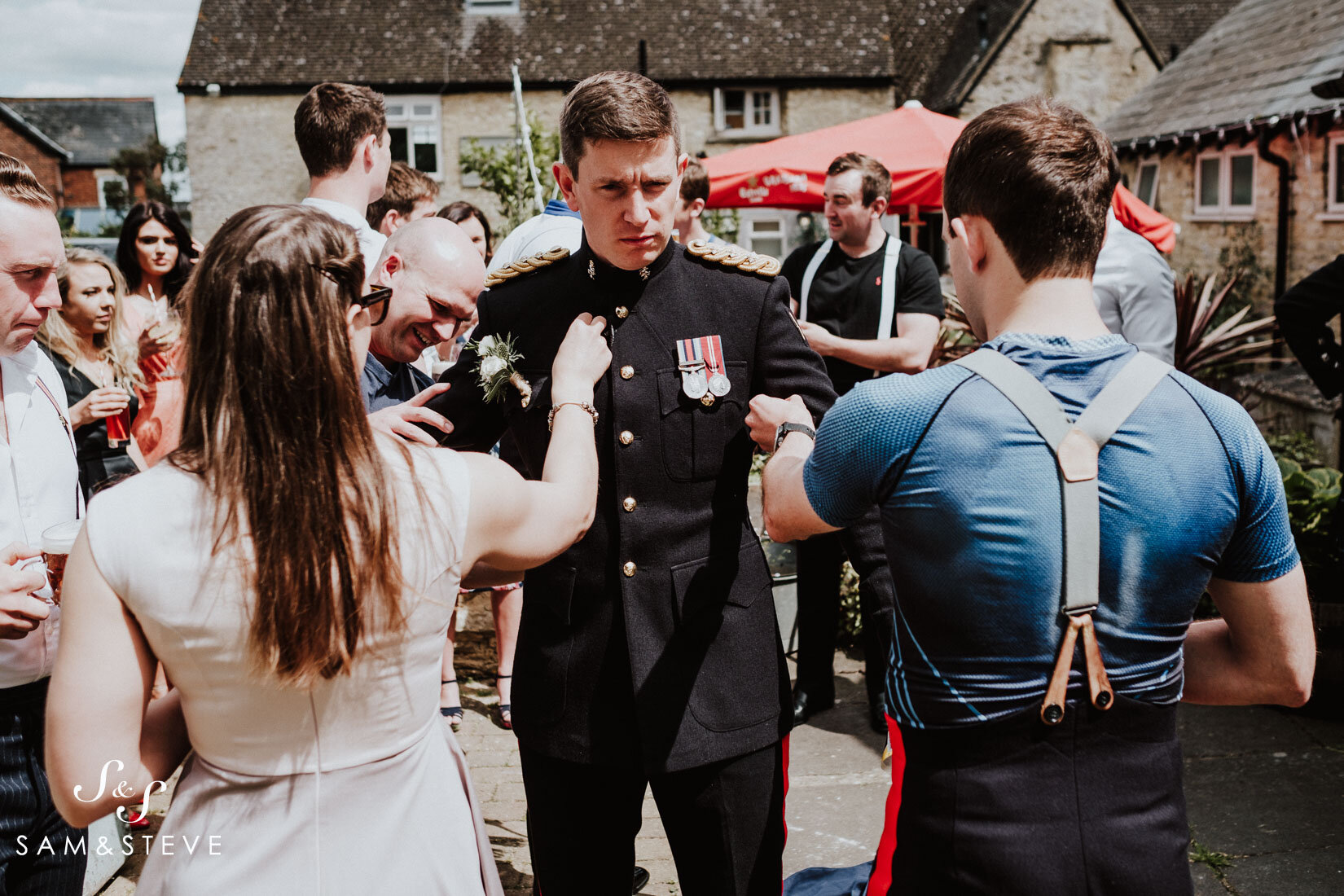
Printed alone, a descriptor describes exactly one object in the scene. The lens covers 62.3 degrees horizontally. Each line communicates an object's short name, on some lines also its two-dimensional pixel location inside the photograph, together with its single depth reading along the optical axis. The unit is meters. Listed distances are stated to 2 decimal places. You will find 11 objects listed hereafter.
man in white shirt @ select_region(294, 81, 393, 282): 4.04
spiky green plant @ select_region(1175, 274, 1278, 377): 8.41
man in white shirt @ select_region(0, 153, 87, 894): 2.18
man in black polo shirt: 5.02
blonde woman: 4.47
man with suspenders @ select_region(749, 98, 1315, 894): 1.59
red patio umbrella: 7.80
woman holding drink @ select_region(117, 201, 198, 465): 5.80
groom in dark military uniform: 2.26
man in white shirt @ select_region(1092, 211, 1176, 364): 4.57
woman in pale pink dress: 1.49
